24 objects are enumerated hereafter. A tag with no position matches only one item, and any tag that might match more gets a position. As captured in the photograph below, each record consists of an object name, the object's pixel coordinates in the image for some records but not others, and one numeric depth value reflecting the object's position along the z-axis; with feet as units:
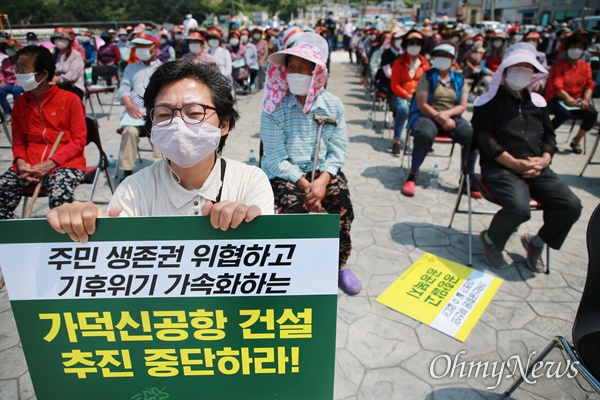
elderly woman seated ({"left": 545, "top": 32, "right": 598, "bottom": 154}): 20.07
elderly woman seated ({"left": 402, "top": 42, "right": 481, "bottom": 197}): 15.81
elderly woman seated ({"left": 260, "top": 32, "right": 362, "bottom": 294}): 9.71
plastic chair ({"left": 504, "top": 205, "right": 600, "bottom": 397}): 5.80
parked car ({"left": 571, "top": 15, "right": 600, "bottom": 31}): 72.99
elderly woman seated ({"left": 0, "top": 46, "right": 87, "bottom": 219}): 10.85
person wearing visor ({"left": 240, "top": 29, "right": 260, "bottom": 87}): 35.24
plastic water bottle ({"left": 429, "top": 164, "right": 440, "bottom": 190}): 17.35
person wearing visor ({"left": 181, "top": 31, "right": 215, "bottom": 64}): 22.88
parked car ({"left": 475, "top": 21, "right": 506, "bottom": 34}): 100.82
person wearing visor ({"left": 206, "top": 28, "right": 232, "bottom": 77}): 28.04
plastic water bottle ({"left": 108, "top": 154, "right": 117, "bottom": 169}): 18.75
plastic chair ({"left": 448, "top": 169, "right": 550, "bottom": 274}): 10.92
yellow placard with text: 9.29
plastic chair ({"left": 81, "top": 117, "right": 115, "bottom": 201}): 12.07
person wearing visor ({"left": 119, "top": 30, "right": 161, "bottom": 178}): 16.34
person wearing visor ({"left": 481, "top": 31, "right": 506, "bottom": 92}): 29.76
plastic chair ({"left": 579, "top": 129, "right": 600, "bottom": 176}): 17.32
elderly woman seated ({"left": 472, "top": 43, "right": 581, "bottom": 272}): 10.62
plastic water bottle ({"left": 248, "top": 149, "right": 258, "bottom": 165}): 18.56
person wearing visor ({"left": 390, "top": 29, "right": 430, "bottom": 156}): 19.86
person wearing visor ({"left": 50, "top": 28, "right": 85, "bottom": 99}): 22.71
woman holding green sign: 5.16
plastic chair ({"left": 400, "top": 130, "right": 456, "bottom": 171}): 16.06
